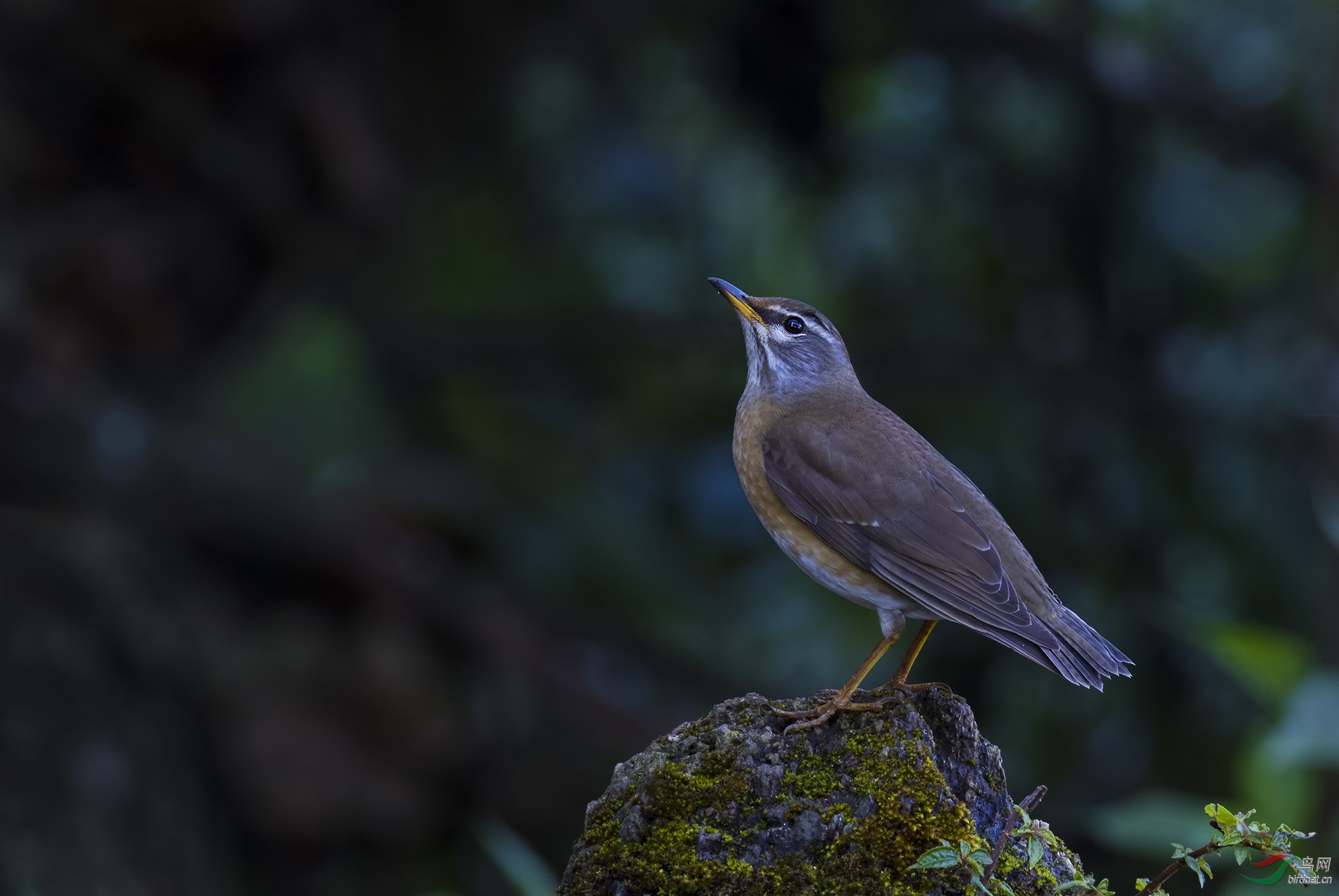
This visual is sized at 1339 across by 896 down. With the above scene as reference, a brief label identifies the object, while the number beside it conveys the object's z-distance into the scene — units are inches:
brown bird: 319.0
